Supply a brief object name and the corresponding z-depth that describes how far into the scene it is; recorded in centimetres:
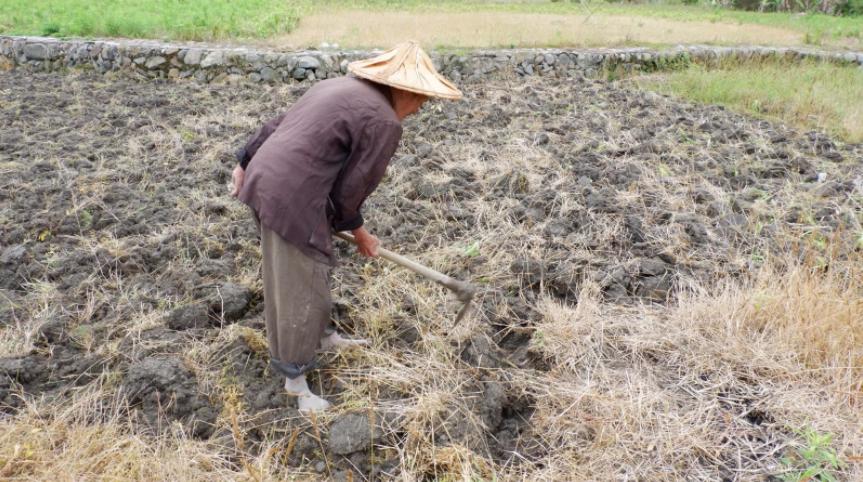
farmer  204
